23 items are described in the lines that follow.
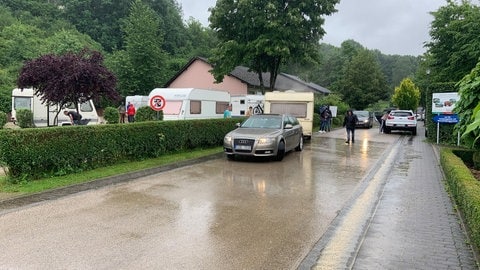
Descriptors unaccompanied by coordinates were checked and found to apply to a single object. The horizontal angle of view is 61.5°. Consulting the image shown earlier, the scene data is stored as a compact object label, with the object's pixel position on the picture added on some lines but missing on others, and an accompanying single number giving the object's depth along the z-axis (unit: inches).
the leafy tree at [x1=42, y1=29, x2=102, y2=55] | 1822.1
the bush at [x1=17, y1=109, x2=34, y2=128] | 739.4
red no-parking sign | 593.0
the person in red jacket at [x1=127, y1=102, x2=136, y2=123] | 1018.1
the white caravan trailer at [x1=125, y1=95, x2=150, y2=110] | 1259.8
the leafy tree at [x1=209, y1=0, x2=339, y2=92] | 978.1
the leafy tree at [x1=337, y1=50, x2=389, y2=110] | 2236.7
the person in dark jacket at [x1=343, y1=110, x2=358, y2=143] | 775.7
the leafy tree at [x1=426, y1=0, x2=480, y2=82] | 914.1
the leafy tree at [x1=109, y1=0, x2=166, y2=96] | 1806.1
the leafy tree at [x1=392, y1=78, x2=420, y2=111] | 2149.4
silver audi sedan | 497.4
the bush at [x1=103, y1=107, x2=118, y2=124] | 1095.0
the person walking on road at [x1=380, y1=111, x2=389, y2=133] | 1116.8
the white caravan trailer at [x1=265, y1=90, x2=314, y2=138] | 773.9
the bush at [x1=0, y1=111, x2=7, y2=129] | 718.5
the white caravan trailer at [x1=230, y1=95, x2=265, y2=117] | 1147.9
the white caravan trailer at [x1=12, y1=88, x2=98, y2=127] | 720.7
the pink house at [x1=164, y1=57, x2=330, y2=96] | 1545.3
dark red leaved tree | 557.0
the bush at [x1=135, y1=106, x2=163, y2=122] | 889.3
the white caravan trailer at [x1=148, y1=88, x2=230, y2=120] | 906.1
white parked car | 1056.8
